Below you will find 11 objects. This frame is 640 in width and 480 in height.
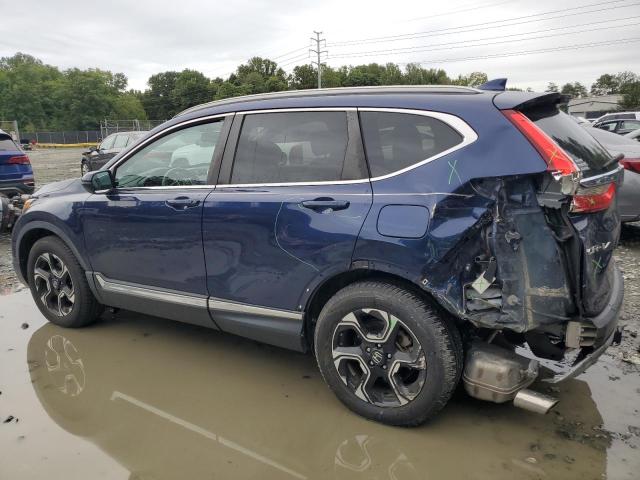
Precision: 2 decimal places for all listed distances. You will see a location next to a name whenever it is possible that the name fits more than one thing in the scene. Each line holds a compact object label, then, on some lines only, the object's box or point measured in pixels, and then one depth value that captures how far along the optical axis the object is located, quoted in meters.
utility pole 76.48
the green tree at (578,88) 103.59
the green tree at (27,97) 87.12
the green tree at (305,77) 81.15
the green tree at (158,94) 109.19
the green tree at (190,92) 93.16
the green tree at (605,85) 100.45
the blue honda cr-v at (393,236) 2.57
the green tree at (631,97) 59.88
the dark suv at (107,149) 15.04
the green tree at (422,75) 86.34
